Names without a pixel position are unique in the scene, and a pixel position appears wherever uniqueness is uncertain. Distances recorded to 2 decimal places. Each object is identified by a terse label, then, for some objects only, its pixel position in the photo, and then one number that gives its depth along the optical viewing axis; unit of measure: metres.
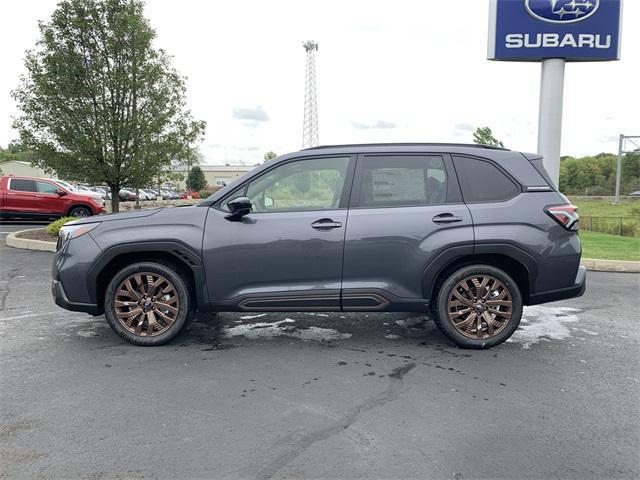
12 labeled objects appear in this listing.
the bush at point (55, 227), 12.06
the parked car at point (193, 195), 60.47
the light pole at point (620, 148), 41.06
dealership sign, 12.30
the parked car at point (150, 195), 53.72
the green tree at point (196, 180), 71.06
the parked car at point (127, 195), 42.96
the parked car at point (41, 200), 16.67
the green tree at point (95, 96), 11.81
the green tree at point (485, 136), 39.06
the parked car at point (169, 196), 58.72
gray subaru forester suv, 4.43
